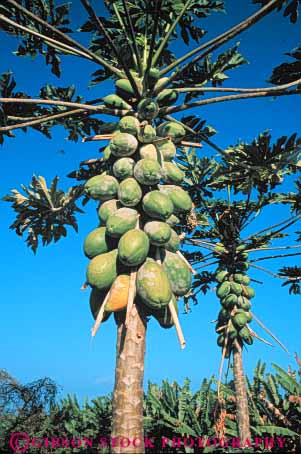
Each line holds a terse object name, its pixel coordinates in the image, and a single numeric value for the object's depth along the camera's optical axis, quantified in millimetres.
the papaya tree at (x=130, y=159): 3197
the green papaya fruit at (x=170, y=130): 4273
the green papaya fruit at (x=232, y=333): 8336
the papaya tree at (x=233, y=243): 8000
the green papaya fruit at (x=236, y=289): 8656
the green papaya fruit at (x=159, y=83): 4328
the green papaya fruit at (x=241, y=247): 8891
